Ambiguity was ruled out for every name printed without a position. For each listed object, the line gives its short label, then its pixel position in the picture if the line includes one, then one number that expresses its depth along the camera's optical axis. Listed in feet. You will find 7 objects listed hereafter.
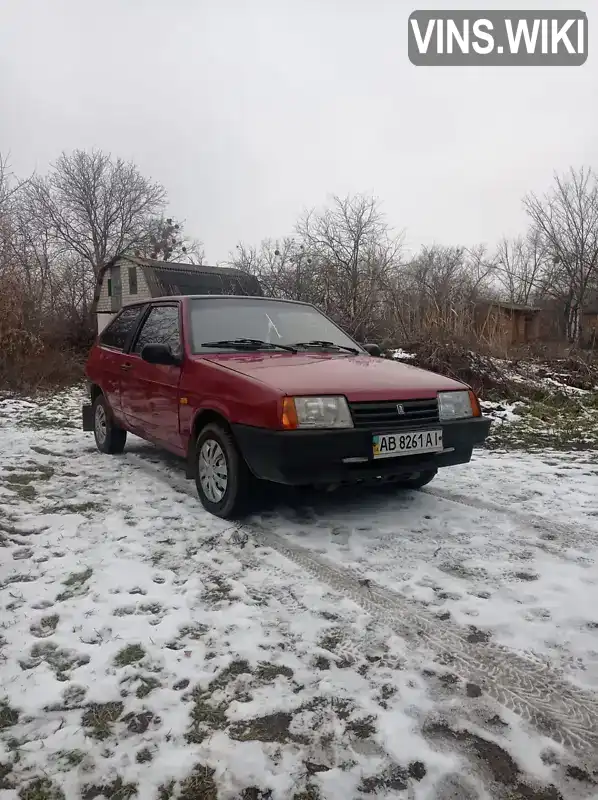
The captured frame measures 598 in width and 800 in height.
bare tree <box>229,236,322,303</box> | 44.54
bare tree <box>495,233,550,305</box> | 127.44
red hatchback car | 11.21
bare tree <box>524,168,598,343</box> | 91.04
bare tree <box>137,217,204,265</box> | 112.06
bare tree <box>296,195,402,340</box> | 41.11
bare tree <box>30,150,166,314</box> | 105.19
